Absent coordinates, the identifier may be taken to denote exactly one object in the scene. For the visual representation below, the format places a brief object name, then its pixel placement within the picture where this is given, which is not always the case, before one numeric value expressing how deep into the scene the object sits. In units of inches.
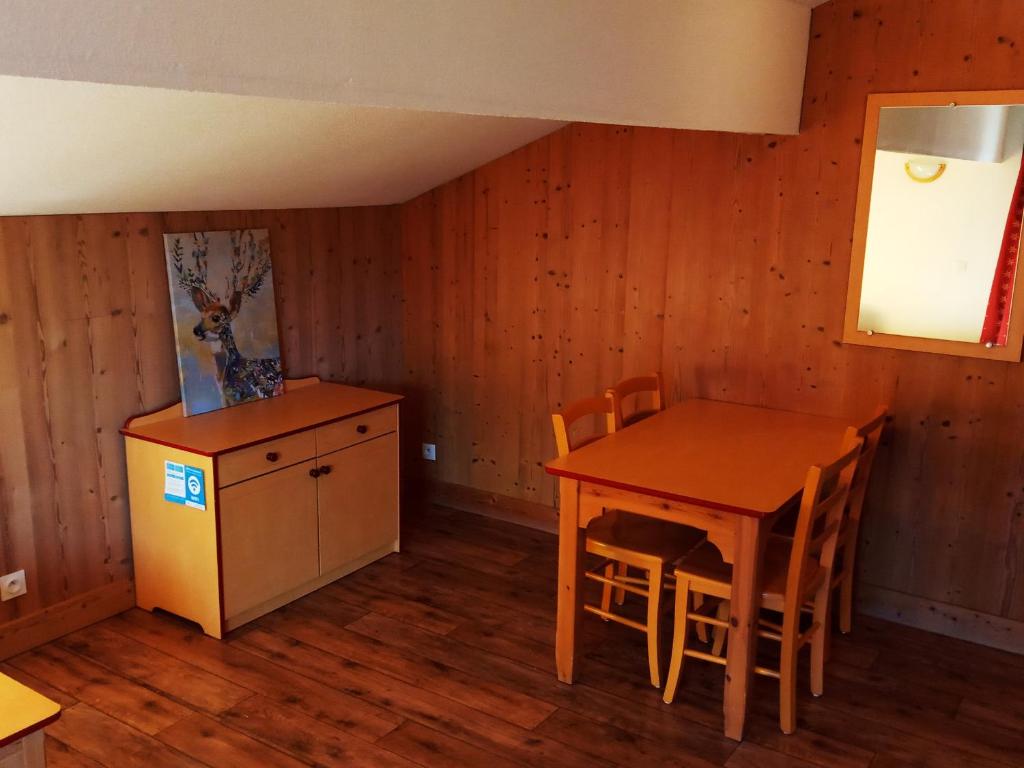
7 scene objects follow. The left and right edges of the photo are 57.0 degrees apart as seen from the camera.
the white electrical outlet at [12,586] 123.9
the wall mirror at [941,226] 122.6
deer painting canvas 139.2
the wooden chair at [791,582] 107.7
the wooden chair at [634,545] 119.0
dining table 105.8
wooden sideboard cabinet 129.6
